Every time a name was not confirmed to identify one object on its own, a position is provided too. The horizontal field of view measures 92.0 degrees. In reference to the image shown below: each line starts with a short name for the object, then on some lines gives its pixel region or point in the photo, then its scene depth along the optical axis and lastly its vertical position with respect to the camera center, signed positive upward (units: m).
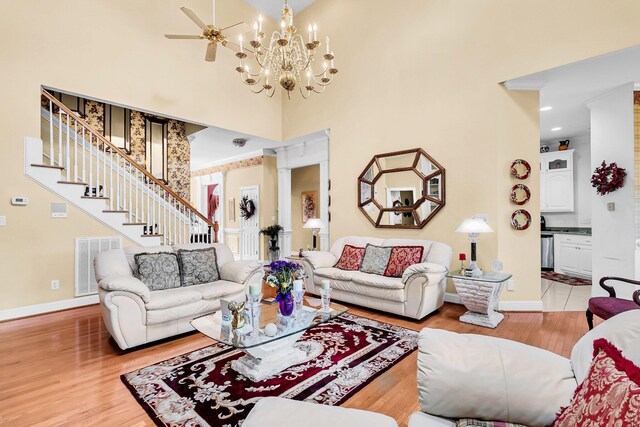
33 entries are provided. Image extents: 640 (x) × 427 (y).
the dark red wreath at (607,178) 4.20 +0.44
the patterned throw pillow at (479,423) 1.14 -0.80
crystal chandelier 3.07 +1.73
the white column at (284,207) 7.80 +0.14
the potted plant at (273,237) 7.69 -0.61
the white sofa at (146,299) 2.79 -0.85
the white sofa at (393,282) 3.55 -0.89
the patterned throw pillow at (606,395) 0.74 -0.48
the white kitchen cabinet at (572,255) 5.76 -0.87
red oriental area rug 2.00 -1.27
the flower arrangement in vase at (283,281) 2.45 -0.55
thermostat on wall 3.80 +0.17
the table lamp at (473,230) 3.64 -0.23
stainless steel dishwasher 6.54 -0.87
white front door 8.03 -0.50
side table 3.47 -0.98
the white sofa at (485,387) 1.12 -0.67
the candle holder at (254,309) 2.38 -0.75
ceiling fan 3.44 +2.07
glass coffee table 2.18 -0.88
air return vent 4.32 -0.67
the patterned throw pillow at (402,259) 3.97 -0.62
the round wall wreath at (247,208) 8.09 +0.13
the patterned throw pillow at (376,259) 4.17 -0.66
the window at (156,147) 6.16 +1.36
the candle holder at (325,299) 2.74 -0.78
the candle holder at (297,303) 2.56 -0.78
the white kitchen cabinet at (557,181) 6.49 +0.62
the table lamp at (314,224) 5.58 -0.21
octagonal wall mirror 4.59 +0.36
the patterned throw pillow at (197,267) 3.60 -0.64
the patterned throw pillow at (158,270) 3.31 -0.62
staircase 4.11 +0.40
